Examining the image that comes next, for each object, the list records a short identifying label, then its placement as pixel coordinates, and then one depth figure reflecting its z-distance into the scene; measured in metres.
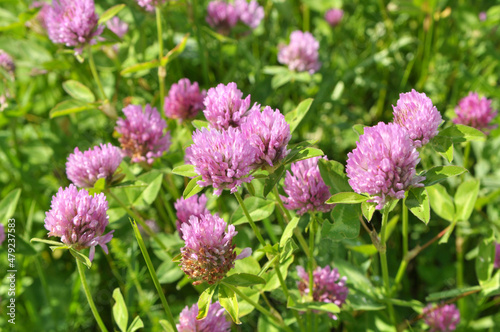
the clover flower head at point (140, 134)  0.54
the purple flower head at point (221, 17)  0.66
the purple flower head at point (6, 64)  0.64
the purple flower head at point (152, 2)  0.56
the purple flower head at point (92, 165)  0.51
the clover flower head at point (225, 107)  0.47
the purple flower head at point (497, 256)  0.55
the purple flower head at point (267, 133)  0.44
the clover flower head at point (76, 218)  0.46
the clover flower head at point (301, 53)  0.65
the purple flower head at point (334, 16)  0.79
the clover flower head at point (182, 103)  0.57
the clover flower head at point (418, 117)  0.45
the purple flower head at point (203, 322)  0.48
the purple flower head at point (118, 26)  0.71
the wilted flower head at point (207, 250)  0.45
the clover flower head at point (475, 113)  0.58
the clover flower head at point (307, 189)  0.48
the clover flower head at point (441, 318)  0.54
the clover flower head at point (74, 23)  0.55
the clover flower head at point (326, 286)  0.51
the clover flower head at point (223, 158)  0.44
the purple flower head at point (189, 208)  0.51
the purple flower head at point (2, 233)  0.55
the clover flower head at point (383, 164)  0.43
